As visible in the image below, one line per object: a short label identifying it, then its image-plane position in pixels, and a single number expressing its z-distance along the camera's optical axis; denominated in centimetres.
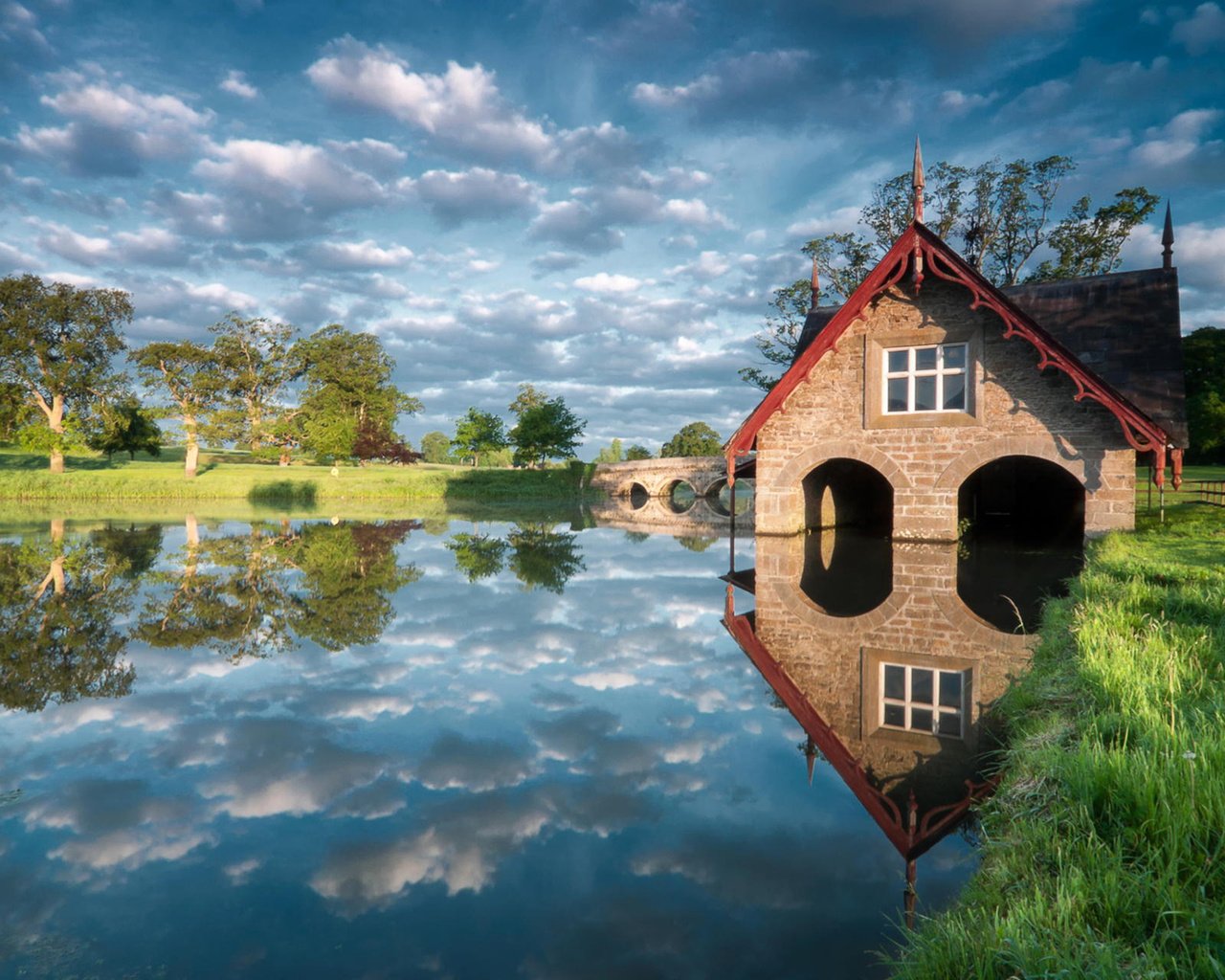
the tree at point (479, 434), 6806
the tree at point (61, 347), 5000
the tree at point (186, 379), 5259
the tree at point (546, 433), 6053
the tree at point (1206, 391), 4184
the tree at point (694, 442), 9250
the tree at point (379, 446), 6347
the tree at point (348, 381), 7025
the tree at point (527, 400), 8175
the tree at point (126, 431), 5156
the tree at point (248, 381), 5438
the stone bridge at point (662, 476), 4722
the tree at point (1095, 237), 3394
